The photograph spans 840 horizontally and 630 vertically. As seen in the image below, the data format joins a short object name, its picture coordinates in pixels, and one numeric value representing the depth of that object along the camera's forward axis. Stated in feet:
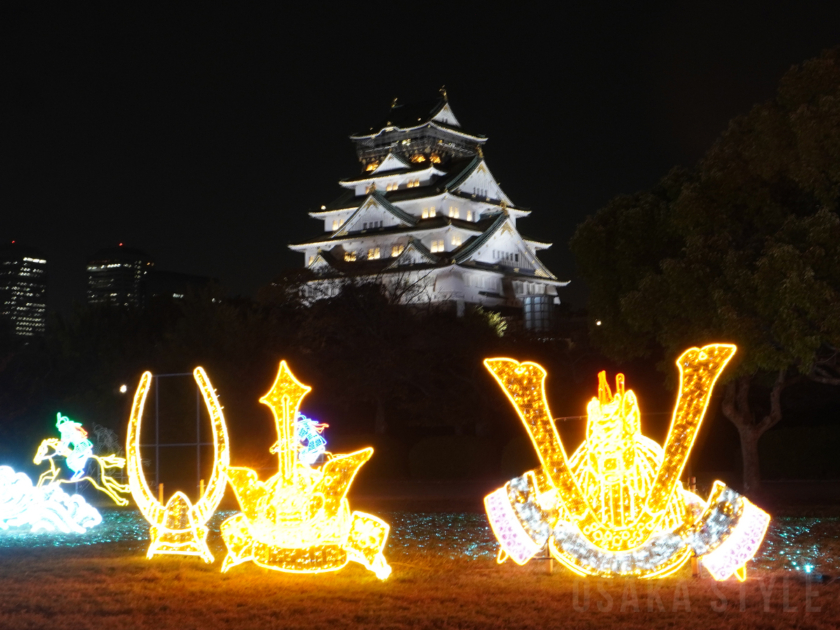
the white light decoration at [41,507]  49.75
